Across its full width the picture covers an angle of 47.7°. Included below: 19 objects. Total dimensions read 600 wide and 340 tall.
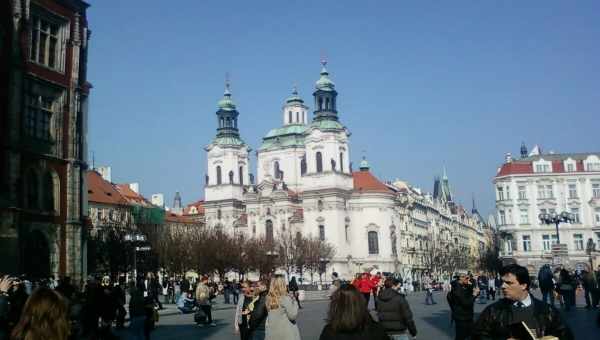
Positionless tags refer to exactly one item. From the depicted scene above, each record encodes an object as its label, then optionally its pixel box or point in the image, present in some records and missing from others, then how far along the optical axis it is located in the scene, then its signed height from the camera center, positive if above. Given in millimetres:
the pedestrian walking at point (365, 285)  22156 -730
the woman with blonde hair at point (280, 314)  9523 -680
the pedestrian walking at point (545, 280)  25500 -908
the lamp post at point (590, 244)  77562 +1174
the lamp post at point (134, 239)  39969 +1877
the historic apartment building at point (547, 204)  83688 +6320
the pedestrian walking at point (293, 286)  34497 -1060
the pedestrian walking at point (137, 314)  15820 -1011
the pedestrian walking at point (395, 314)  10867 -843
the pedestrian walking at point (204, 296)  25641 -1077
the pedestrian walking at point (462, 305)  12969 -886
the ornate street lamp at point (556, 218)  44650 +2525
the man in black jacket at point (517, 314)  5473 -476
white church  98188 +10382
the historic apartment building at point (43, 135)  32500 +7168
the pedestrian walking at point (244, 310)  12117 -774
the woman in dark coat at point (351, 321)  5441 -465
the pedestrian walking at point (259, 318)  10773 -811
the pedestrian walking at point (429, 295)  40062 -2046
